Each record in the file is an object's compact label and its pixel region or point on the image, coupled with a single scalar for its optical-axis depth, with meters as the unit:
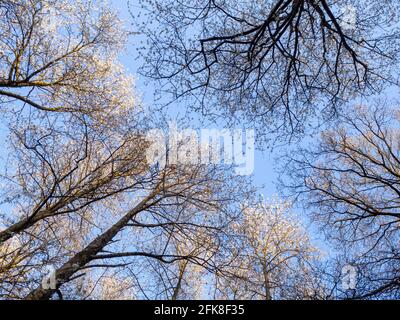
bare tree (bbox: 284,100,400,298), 6.92
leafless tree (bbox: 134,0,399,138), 5.64
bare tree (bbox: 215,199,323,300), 5.80
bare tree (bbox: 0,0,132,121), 6.18
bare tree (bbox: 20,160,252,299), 6.50
